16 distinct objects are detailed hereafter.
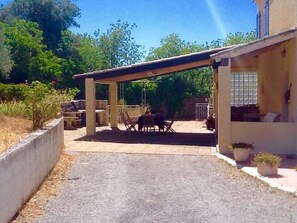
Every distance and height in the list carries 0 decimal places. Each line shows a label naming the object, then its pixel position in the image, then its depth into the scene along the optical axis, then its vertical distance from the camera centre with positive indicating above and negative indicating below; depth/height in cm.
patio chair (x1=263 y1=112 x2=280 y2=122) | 1330 -53
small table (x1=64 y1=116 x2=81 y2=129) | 2051 -90
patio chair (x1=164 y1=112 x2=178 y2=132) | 1828 -106
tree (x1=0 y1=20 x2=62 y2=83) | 2980 +294
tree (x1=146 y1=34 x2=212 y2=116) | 2888 +96
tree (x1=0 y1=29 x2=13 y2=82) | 2235 +233
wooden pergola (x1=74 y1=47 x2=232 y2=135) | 1568 +126
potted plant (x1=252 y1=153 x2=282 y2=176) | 898 -137
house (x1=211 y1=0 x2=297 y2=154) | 1199 +36
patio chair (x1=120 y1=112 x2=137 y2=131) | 1848 -96
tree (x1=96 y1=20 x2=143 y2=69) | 3853 +525
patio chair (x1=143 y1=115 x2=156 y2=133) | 1756 -80
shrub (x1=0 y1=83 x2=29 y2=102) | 2114 +52
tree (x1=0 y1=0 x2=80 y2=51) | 3709 +803
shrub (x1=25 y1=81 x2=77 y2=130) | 1223 +0
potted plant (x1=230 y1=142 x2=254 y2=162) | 1072 -128
